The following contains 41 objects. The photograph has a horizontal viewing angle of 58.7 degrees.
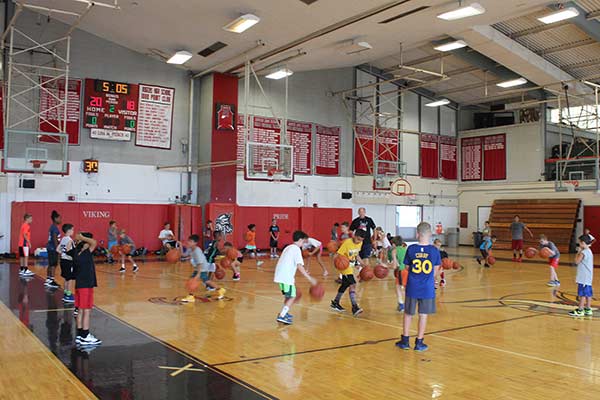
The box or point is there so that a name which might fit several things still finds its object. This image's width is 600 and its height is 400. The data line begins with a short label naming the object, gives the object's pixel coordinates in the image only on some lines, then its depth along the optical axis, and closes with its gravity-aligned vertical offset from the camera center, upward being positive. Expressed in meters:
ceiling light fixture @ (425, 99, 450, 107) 26.45 +5.64
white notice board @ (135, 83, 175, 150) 20.64 +3.78
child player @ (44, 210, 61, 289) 12.09 -0.87
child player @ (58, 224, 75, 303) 8.99 -0.84
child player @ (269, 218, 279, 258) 20.90 -0.93
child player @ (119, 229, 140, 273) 15.27 -0.94
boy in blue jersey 7.03 -0.84
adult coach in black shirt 13.48 -0.32
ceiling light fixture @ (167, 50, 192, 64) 18.52 +5.49
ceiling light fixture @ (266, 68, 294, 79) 20.19 +5.38
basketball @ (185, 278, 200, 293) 10.20 -1.36
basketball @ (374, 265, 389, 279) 10.95 -1.14
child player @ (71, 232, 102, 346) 7.13 -0.97
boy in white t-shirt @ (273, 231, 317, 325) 8.56 -0.89
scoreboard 19.44 +3.99
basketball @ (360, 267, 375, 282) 10.74 -1.18
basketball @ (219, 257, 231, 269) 12.64 -1.16
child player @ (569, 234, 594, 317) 9.41 -1.00
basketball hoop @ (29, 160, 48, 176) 16.34 +1.41
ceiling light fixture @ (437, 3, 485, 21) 14.97 +5.86
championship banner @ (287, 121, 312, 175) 24.38 +3.26
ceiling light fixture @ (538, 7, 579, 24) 15.83 +6.12
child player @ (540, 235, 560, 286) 13.43 -1.07
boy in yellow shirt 9.55 -0.76
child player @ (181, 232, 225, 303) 10.43 -1.06
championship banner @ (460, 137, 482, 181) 30.72 +3.37
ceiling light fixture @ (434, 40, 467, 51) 19.16 +6.19
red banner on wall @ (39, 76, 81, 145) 18.58 +3.70
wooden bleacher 25.94 -0.09
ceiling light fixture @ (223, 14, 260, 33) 15.02 +5.49
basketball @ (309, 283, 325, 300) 8.78 -1.27
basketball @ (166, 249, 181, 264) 11.84 -0.94
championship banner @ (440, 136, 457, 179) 30.66 +3.43
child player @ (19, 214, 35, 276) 13.46 -0.91
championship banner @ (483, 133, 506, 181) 29.48 +3.33
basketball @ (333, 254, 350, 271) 9.41 -0.84
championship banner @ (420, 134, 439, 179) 29.56 +3.36
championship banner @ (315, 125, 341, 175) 25.27 +3.08
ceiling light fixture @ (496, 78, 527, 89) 22.60 +5.73
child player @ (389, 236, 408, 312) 9.45 -0.97
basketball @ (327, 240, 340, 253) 12.92 -0.77
